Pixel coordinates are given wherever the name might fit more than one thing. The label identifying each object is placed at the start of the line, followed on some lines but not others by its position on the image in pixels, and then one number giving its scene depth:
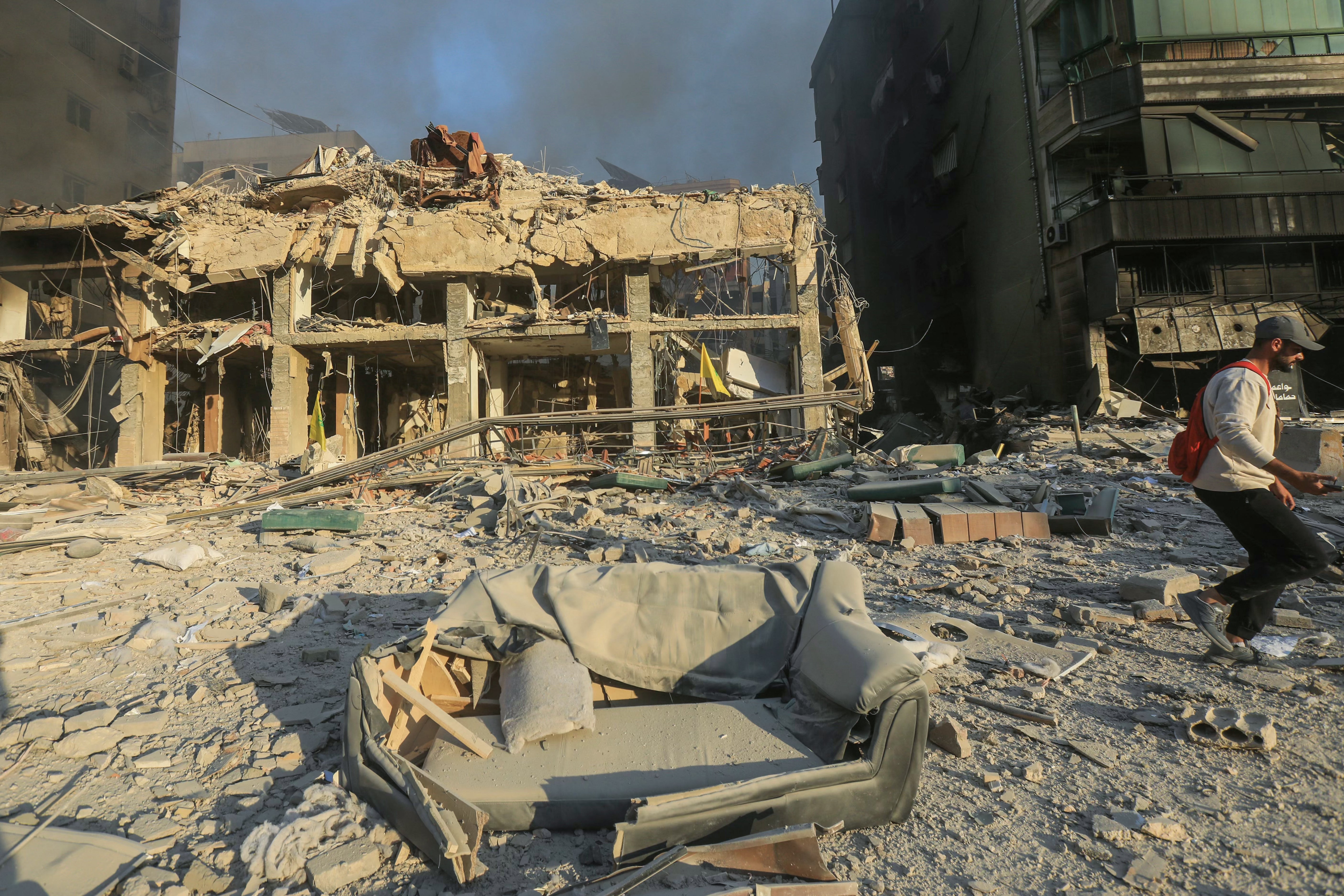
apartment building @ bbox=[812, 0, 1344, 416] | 13.65
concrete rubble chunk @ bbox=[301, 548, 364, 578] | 5.42
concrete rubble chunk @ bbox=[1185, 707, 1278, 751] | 2.39
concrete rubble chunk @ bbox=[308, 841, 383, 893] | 1.87
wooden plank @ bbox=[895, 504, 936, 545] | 6.09
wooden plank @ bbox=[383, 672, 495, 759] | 2.33
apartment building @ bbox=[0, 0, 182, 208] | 22.97
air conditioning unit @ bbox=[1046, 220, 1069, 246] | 14.88
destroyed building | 14.47
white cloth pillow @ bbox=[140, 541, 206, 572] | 5.56
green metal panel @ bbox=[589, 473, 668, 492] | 8.44
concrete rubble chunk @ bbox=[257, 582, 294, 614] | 4.48
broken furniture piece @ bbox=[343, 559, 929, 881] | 1.97
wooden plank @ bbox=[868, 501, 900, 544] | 6.12
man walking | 2.97
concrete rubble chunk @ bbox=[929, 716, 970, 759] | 2.53
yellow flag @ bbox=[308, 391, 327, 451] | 15.30
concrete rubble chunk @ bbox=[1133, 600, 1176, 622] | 3.81
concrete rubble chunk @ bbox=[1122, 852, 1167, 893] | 1.77
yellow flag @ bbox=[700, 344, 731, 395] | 15.26
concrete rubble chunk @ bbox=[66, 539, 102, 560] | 5.93
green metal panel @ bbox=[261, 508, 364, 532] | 6.67
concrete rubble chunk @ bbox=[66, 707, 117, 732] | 2.84
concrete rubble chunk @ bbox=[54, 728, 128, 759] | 2.66
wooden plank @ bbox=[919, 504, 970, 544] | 6.07
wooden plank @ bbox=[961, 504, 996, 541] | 6.10
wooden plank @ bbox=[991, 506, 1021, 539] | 6.12
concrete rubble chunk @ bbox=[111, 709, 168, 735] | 2.83
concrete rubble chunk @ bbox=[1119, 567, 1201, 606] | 3.98
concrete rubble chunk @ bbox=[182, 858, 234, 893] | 1.89
